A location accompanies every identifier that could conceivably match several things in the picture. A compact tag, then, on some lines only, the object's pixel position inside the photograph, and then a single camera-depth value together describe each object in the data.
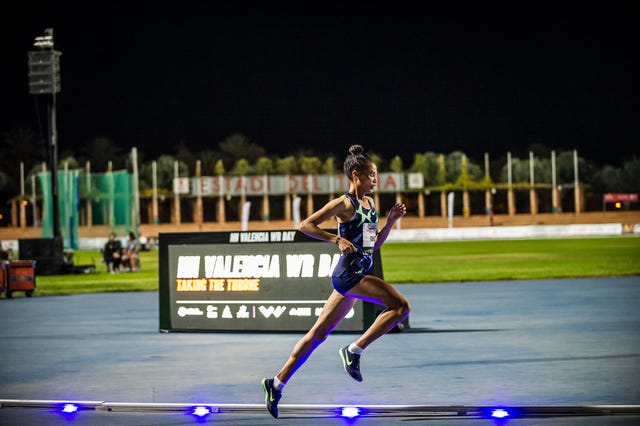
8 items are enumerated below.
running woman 7.74
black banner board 14.89
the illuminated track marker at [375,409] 7.85
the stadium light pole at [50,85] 37.78
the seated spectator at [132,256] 39.97
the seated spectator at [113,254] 39.38
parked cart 26.80
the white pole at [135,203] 47.69
